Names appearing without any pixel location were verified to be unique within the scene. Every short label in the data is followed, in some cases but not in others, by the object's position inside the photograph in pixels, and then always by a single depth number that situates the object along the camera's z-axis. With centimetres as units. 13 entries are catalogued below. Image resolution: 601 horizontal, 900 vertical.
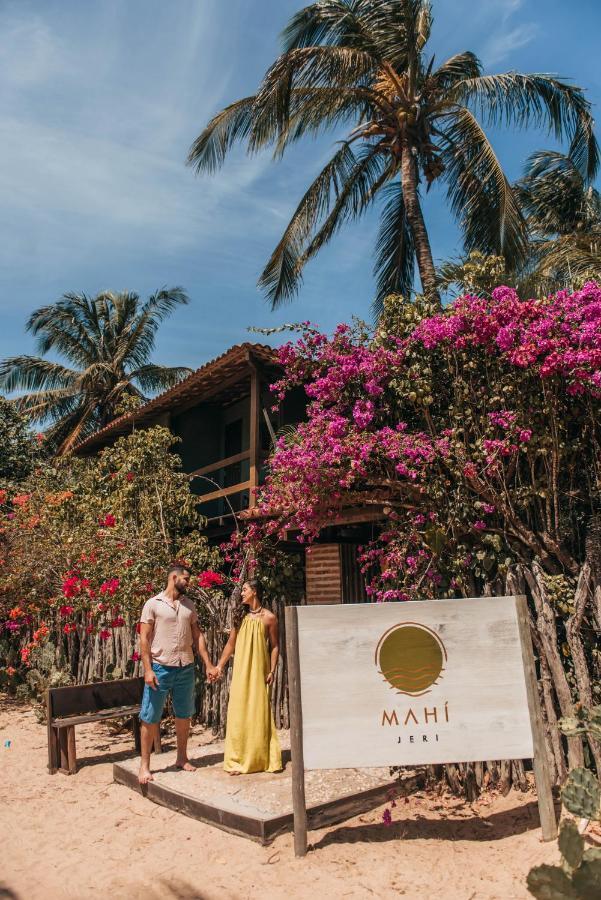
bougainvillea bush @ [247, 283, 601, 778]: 558
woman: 536
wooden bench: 599
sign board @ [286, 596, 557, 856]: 395
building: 905
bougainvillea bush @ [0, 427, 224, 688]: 793
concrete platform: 424
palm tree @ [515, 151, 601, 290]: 1998
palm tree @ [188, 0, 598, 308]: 972
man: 536
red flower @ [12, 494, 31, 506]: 1139
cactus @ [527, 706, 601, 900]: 233
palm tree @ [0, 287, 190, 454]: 2162
